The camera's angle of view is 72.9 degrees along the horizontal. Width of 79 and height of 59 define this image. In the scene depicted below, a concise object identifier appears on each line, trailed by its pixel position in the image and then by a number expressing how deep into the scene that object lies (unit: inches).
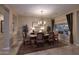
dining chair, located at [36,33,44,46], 107.3
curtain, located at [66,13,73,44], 101.8
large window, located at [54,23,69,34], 93.3
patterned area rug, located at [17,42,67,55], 87.9
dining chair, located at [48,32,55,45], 113.0
